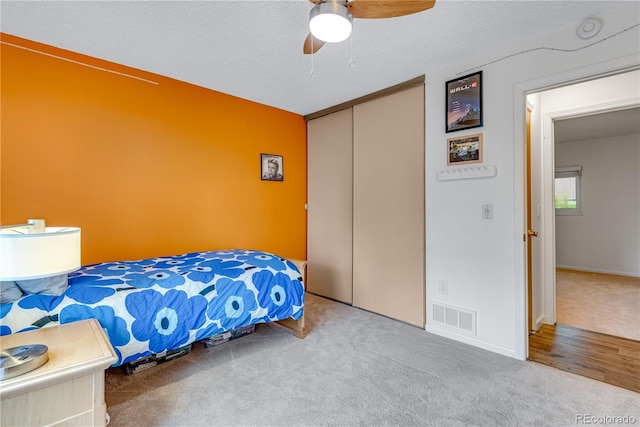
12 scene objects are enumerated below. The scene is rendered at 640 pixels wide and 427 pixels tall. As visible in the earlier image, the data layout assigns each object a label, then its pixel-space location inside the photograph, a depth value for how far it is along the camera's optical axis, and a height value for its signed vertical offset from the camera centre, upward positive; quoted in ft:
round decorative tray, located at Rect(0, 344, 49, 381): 3.30 -1.63
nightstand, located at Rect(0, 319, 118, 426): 3.28 -1.93
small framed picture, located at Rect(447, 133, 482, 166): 8.52 +1.92
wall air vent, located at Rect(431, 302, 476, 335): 8.66 -2.89
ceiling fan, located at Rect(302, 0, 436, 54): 4.99 +3.43
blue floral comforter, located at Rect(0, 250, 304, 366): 5.49 -1.72
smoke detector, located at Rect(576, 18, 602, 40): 6.69 +4.15
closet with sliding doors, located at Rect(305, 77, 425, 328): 10.05 +0.53
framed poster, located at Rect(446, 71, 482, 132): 8.48 +3.24
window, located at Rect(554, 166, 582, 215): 18.99 +1.75
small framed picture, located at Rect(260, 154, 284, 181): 12.51 +2.02
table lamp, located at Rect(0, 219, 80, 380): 3.51 -0.60
